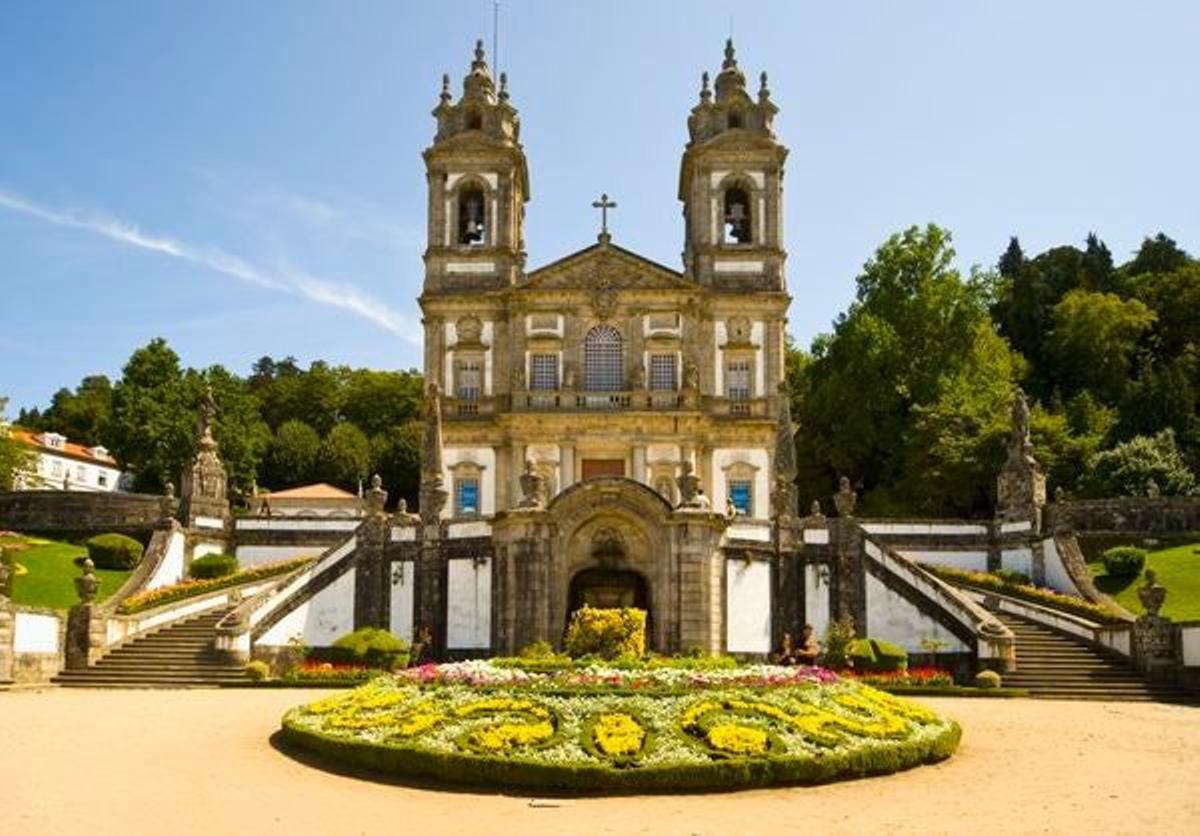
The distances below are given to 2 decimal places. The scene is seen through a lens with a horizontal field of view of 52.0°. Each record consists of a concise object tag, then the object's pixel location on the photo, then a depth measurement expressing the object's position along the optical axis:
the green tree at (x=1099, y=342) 60.69
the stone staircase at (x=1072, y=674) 25.73
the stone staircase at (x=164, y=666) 26.95
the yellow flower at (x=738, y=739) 13.88
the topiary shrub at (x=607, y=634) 20.58
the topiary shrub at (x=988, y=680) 26.33
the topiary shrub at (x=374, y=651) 29.05
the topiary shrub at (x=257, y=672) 27.39
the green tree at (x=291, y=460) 76.88
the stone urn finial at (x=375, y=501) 33.44
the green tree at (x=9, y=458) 53.75
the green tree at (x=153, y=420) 60.03
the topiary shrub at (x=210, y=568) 37.53
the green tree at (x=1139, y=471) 44.81
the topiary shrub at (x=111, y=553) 39.47
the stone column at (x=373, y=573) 32.47
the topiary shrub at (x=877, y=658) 27.66
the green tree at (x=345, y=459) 76.25
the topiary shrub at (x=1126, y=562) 35.25
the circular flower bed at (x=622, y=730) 13.49
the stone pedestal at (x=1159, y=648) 26.47
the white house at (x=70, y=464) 80.38
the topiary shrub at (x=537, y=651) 21.83
